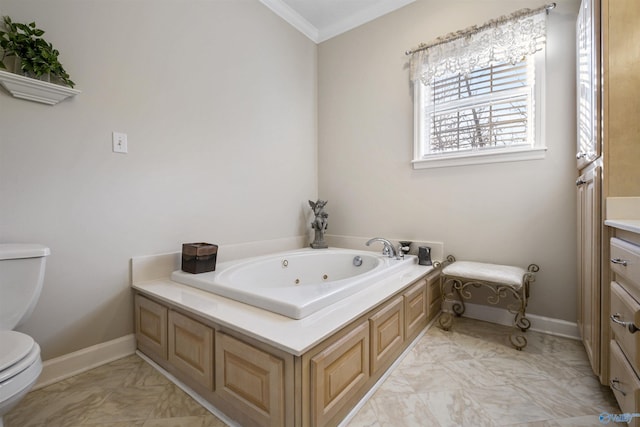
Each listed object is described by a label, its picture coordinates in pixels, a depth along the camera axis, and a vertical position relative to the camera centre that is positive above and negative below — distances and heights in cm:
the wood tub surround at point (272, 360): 101 -65
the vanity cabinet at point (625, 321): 93 -40
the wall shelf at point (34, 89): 129 +59
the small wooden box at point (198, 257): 178 -30
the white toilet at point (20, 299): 91 -37
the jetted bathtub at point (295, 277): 129 -41
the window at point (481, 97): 201 +89
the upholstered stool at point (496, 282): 176 -47
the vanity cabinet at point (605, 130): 116 +34
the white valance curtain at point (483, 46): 196 +124
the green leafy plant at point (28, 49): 131 +77
